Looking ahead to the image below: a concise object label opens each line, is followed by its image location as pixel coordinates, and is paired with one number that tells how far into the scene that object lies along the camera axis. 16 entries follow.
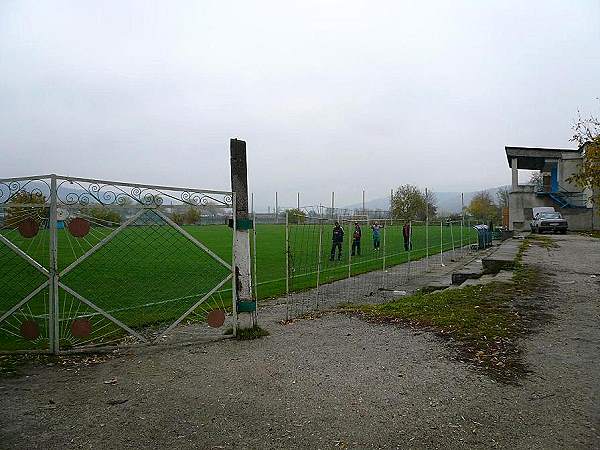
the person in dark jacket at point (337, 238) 19.07
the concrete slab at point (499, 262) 13.34
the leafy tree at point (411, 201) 52.94
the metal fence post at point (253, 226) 6.95
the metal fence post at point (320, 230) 10.10
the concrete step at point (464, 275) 12.78
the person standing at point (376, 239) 24.94
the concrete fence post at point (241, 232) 6.71
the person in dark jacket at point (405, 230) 22.26
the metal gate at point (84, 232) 5.68
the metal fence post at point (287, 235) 8.34
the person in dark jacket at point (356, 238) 22.46
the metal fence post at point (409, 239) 16.06
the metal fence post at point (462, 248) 26.98
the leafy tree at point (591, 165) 18.61
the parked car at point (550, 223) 33.69
